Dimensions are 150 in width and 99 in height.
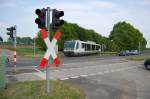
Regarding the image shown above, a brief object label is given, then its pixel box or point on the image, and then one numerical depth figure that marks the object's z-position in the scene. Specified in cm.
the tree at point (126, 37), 9788
